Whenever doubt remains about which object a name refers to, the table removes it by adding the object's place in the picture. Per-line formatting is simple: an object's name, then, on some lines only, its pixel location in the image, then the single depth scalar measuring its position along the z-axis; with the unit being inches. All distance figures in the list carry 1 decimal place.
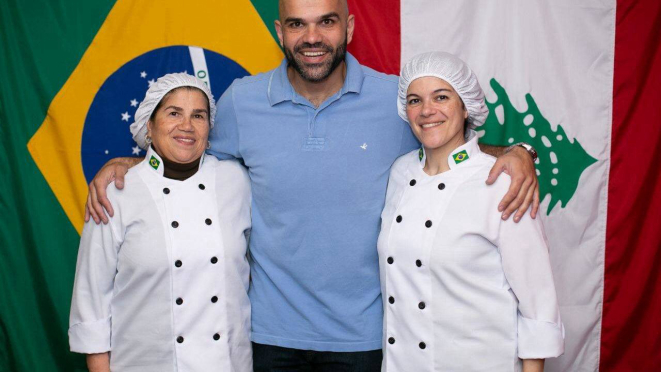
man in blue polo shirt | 79.3
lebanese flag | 104.0
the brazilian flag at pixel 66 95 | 102.2
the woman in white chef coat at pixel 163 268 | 73.7
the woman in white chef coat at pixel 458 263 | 67.2
